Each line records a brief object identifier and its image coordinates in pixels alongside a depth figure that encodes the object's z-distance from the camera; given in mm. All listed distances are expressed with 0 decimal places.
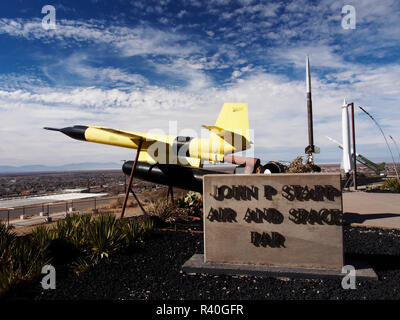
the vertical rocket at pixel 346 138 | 23625
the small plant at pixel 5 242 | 6221
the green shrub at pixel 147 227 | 8677
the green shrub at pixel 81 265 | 6264
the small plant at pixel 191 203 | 12860
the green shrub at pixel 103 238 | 7090
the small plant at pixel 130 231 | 7996
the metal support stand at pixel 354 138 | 23016
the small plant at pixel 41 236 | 7238
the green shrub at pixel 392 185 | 20267
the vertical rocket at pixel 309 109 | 19516
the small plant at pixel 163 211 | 10938
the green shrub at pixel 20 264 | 5358
